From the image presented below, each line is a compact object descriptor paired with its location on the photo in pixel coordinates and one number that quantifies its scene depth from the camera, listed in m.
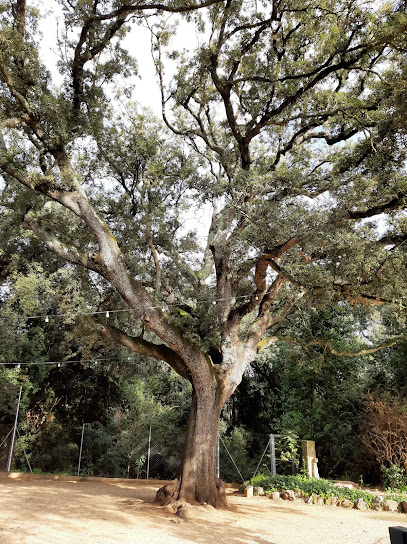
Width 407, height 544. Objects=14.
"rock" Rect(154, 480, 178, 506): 7.15
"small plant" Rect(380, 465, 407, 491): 9.07
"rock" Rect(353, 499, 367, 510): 7.81
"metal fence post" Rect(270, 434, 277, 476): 10.24
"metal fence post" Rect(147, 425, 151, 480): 11.98
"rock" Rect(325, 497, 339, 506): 8.22
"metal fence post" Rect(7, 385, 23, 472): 11.40
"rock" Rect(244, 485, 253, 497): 8.99
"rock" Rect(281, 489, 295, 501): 8.50
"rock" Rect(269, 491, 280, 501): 8.60
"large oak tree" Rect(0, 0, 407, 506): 7.01
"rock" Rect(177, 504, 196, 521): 6.23
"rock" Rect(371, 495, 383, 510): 7.71
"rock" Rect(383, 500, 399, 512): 7.61
